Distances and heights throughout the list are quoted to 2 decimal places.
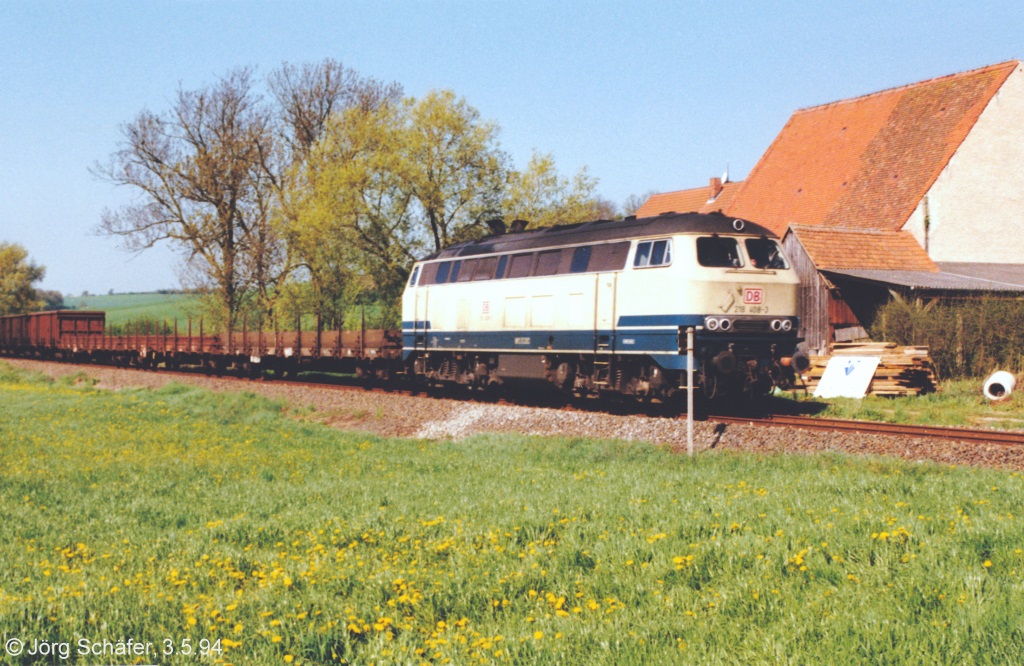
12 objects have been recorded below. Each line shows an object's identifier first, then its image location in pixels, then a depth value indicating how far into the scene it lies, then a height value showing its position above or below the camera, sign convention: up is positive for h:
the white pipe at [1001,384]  21.22 -1.28
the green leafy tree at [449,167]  41.09 +7.04
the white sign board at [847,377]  23.09 -1.23
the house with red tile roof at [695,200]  49.17 +7.02
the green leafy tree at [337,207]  41.16 +5.40
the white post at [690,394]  14.41 -1.02
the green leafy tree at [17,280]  95.06 +4.79
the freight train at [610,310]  17.66 +0.37
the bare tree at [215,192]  52.75 +7.56
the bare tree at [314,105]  55.56 +13.12
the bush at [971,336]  24.88 -0.20
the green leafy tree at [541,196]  41.38 +5.73
